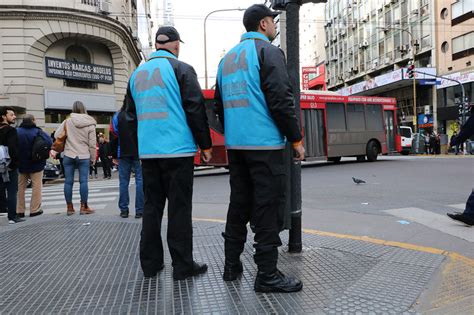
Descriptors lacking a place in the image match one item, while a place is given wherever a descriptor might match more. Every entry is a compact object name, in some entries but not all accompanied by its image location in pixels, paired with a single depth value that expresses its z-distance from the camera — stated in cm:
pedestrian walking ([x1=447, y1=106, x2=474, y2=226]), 498
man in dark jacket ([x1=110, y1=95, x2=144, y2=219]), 617
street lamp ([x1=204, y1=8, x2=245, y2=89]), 2964
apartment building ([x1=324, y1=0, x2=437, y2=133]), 3928
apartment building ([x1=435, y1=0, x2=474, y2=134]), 3375
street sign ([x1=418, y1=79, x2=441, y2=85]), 3735
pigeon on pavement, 955
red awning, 6462
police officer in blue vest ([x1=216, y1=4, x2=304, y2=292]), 290
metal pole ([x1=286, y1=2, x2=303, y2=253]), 368
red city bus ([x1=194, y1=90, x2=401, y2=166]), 1595
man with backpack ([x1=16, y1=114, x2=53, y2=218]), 677
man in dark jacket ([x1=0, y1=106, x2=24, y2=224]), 642
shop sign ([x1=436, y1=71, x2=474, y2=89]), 3329
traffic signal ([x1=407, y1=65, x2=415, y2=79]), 3366
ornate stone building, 1994
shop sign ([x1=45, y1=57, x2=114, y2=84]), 2136
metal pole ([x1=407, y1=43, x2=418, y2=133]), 3595
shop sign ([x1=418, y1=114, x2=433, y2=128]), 3910
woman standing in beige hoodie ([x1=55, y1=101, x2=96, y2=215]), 673
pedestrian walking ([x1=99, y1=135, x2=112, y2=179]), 1697
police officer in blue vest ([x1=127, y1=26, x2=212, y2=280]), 319
